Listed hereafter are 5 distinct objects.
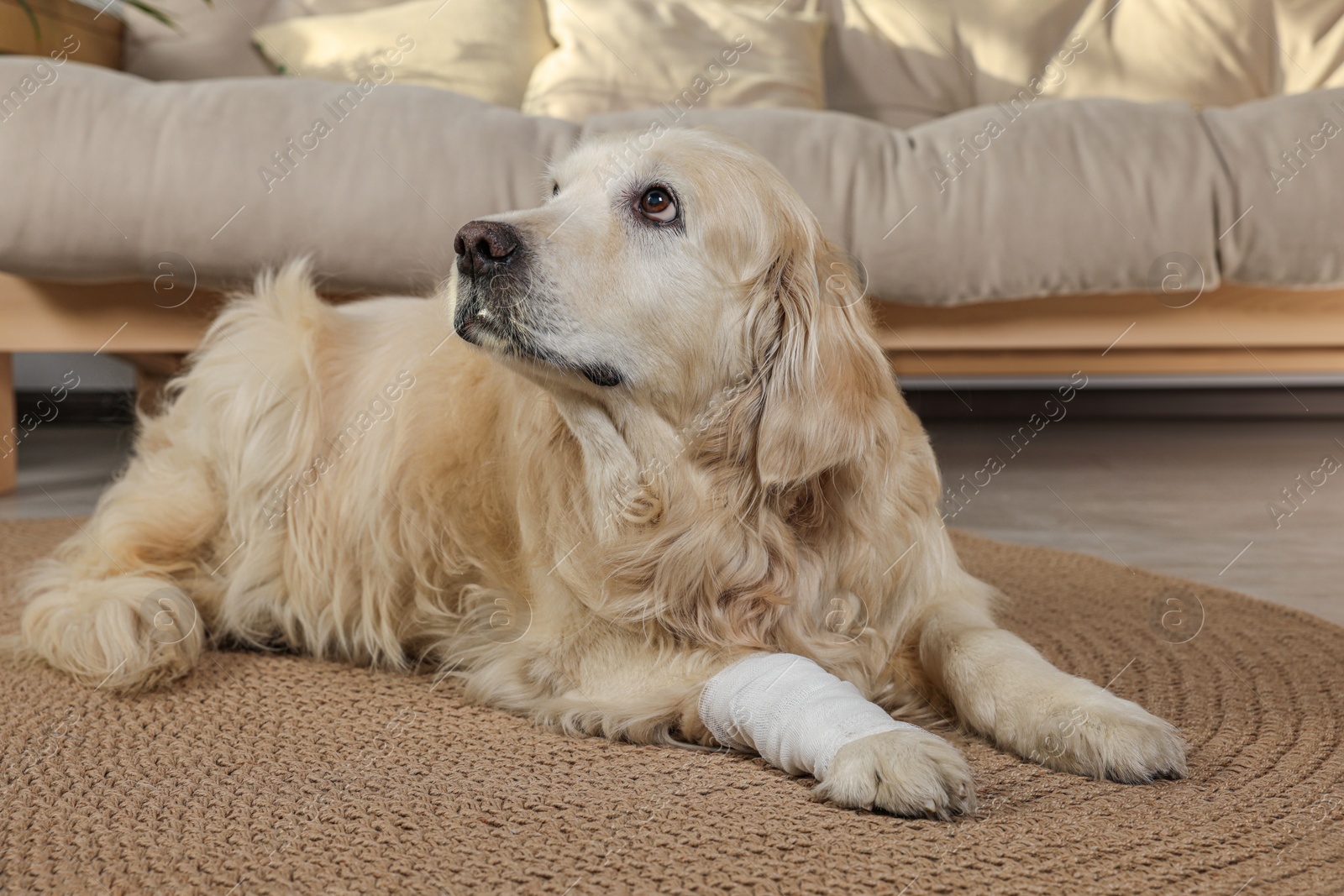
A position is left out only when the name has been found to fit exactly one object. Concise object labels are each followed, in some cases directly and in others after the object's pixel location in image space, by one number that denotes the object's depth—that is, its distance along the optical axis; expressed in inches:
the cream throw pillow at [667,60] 130.6
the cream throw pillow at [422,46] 131.3
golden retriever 48.5
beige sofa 90.9
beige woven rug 36.0
